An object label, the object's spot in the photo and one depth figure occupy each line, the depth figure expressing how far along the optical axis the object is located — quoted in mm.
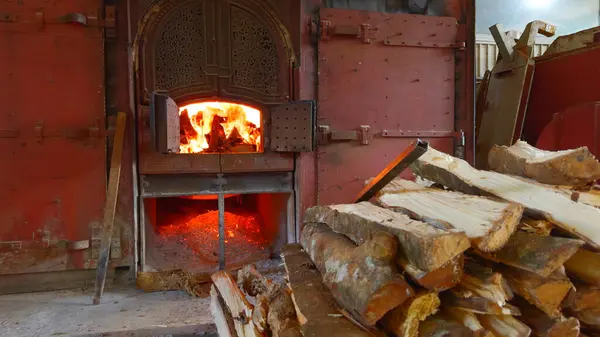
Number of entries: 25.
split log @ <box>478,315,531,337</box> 1158
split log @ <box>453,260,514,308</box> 1150
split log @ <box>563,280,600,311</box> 1277
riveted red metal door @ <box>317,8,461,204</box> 3979
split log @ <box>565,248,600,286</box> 1261
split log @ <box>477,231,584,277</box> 1143
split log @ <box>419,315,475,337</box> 1135
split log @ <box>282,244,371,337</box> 1211
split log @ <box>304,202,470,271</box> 1085
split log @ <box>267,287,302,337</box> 1486
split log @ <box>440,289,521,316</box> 1139
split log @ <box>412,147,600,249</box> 1333
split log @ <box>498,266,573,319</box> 1184
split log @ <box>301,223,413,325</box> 1124
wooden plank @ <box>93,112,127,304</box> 3256
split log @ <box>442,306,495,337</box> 1136
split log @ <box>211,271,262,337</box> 1816
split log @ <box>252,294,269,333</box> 1706
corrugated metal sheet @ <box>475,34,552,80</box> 7277
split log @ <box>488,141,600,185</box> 1781
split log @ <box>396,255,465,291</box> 1122
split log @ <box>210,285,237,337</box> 2104
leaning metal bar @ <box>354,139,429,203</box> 1618
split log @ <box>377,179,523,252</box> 1212
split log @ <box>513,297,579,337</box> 1195
